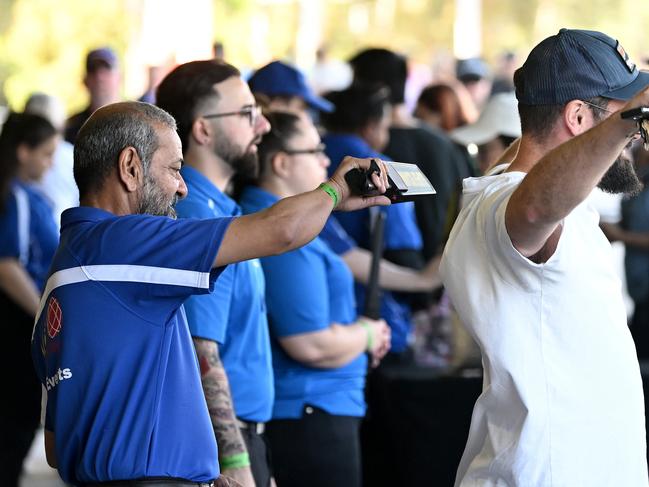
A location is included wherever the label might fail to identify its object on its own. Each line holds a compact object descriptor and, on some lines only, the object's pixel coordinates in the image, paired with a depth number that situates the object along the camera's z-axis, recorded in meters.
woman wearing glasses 7.50
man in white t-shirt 4.85
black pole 8.84
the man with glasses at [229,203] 6.48
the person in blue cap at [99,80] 13.96
